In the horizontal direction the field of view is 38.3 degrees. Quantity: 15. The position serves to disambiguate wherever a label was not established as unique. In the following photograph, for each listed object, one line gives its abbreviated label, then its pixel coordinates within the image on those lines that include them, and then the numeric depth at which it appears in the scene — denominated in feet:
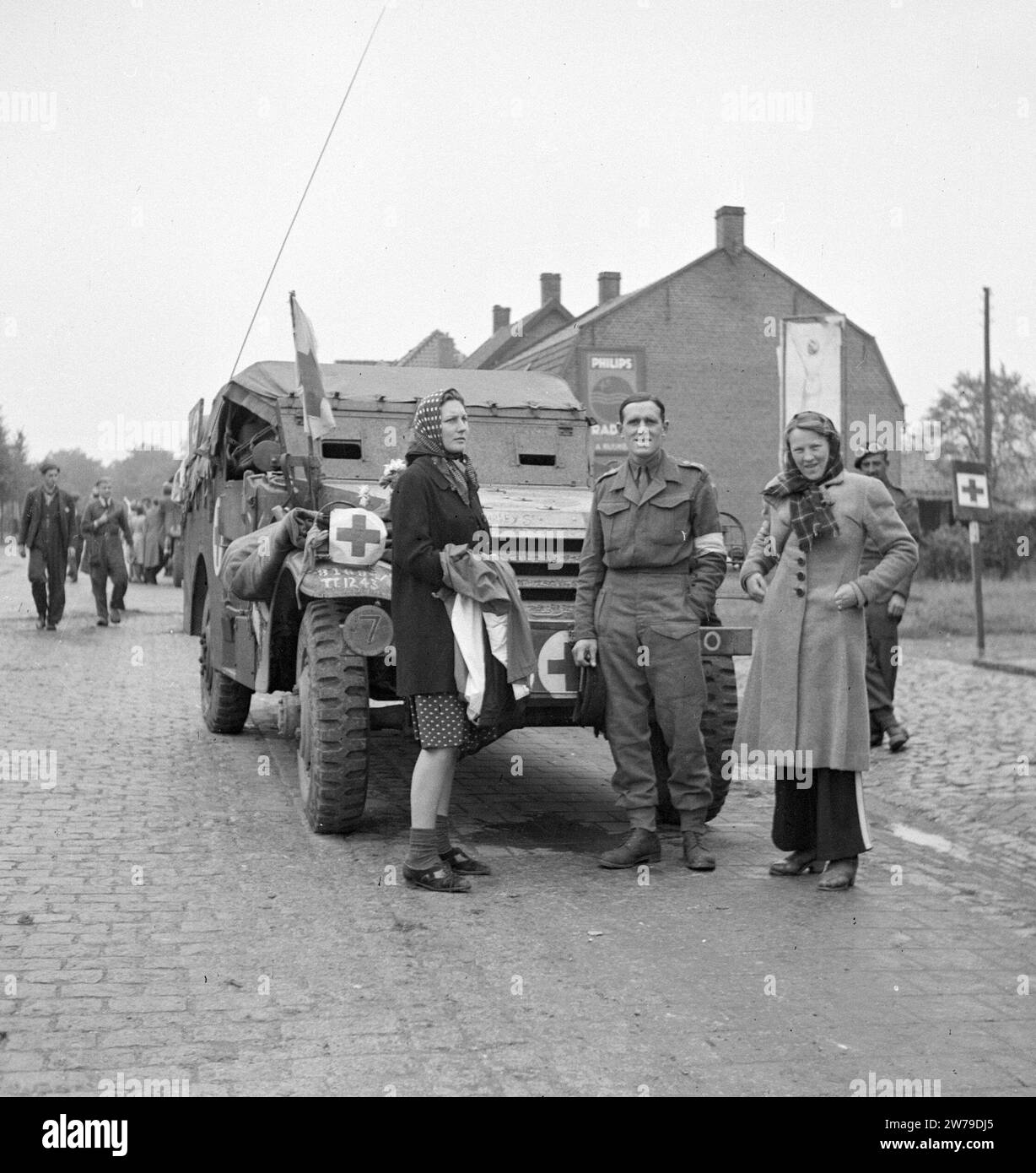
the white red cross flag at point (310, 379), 25.07
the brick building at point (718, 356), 144.56
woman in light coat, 18.89
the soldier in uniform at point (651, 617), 19.77
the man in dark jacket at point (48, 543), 58.90
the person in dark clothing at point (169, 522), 96.07
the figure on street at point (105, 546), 61.46
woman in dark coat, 18.56
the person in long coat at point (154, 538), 98.99
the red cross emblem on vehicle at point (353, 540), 20.74
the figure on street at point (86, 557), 62.13
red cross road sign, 50.62
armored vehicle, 20.77
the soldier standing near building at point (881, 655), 29.22
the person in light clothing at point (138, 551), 103.55
